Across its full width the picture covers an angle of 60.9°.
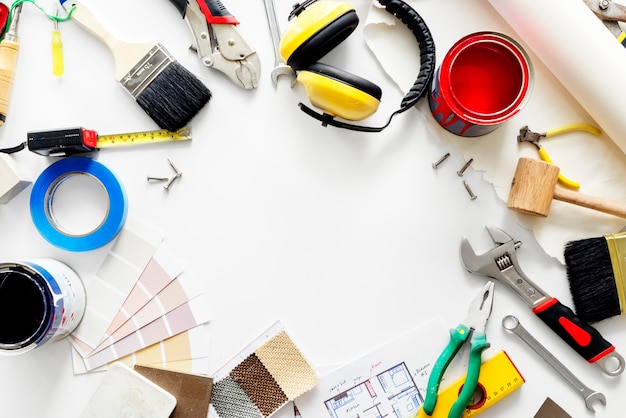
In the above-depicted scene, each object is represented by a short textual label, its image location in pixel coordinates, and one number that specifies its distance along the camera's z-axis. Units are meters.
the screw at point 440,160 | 0.91
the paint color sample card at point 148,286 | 0.91
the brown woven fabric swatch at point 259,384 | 0.90
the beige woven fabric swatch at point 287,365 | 0.89
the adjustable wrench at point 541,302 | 0.88
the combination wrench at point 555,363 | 0.89
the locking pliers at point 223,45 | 0.89
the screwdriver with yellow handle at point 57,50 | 0.92
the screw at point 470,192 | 0.91
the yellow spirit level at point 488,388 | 0.88
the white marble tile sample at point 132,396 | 0.88
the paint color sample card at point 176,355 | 0.91
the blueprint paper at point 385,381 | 0.90
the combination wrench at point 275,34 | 0.91
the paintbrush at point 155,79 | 0.90
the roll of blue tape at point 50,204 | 0.89
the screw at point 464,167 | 0.91
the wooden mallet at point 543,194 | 0.86
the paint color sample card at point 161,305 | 0.91
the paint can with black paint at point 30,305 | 0.80
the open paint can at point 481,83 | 0.83
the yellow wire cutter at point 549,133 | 0.90
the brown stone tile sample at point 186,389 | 0.90
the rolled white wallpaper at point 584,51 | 0.83
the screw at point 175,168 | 0.92
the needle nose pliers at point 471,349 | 0.86
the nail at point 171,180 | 0.92
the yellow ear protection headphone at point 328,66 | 0.82
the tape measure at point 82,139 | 0.87
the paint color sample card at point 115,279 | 0.91
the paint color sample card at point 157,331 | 0.91
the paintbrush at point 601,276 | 0.88
